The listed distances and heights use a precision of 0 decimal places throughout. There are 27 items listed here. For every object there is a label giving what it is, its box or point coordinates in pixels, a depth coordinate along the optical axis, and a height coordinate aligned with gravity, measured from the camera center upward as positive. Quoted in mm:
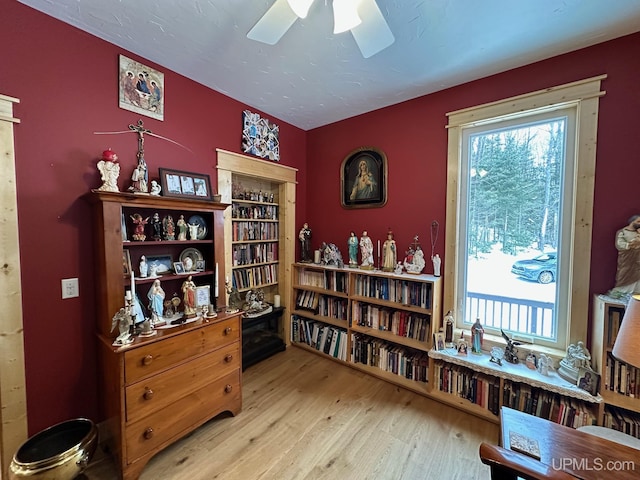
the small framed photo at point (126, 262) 1682 -231
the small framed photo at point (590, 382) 1542 -935
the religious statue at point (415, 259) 2365 -286
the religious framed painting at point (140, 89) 1760 +1013
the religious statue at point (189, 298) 1800 -500
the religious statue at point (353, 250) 2764 -230
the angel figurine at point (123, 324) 1435 -555
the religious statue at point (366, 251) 2686 -233
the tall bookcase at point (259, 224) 2461 +52
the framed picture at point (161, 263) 1862 -264
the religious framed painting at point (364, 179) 2684 +559
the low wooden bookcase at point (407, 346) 1706 -1030
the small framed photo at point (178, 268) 1906 -301
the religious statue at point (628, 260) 1535 -186
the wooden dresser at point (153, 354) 1411 -786
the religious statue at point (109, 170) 1574 +364
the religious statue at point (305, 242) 3115 -163
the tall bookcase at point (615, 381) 1489 -899
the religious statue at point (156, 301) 1670 -491
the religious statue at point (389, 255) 2510 -256
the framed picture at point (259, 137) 2529 +969
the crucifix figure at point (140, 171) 1712 +393
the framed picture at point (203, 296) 1884 -507
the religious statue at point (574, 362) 1652 -876
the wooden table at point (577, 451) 911 -865
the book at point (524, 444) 996 -875
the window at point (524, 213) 1763 +129
